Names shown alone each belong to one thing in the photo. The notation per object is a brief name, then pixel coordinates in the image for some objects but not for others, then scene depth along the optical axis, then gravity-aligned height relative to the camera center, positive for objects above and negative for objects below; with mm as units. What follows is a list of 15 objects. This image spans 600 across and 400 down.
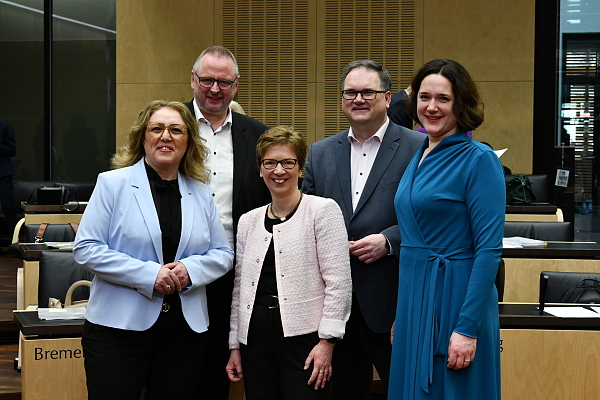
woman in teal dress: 2256 -231
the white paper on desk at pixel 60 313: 3242 -615
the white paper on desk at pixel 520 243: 4988 -415
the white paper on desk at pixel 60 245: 5010 -466
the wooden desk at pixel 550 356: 3246 -788
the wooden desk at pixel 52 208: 7242 -281
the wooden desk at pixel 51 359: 3119 -794
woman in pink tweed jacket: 2537 -391
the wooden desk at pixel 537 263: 4859 -540
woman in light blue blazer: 2490 -292
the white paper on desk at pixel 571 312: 3271 -603
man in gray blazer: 2754 -78
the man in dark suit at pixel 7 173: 9867 +101
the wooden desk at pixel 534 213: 6855 -272
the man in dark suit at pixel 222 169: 3037 +58
